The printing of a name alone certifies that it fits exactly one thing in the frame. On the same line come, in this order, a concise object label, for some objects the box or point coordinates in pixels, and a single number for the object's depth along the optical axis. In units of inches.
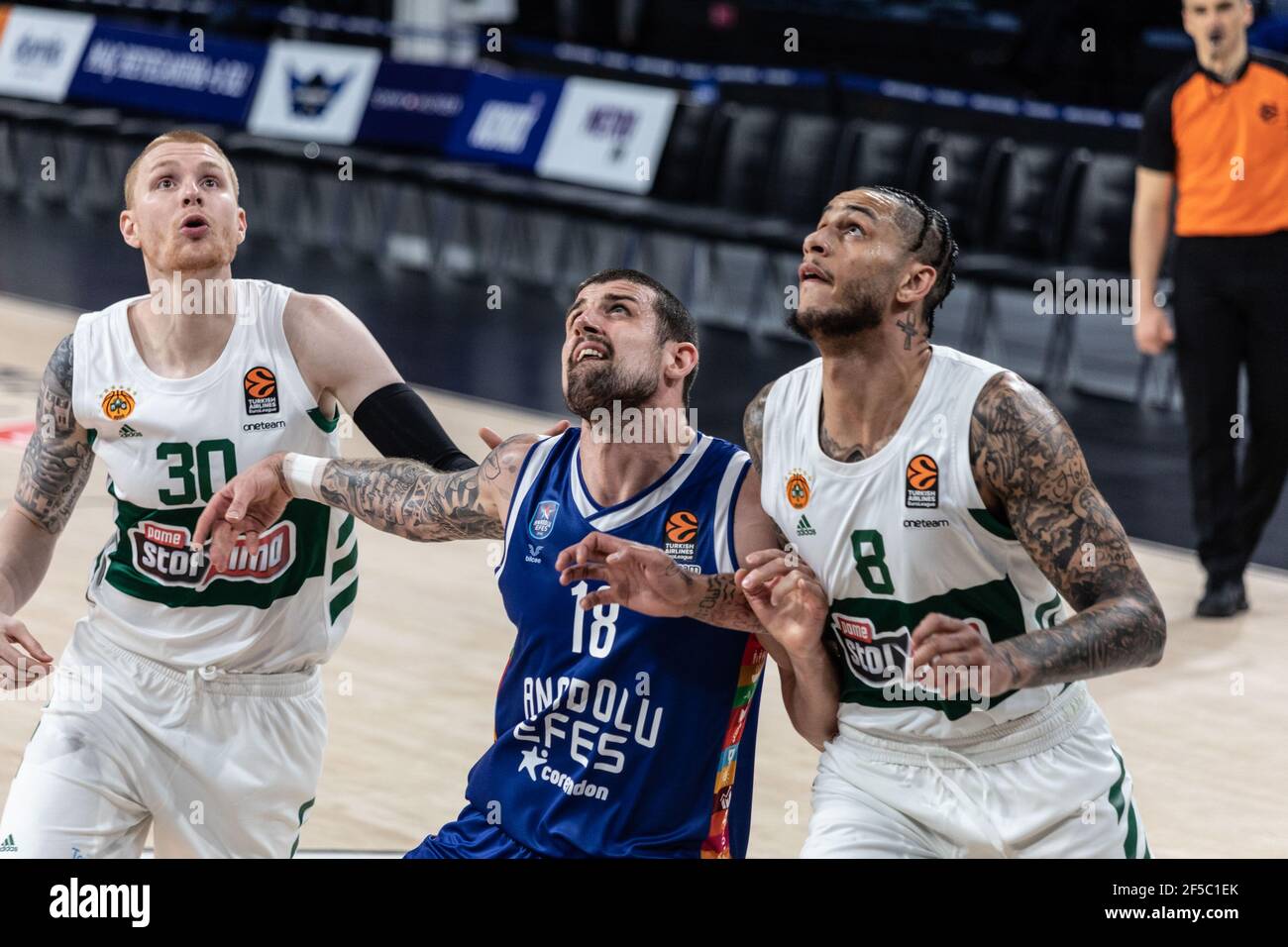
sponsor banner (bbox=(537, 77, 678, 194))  507.8
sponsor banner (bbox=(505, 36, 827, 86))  572.4
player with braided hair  138.6
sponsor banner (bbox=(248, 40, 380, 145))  570.3
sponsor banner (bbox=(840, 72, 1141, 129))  510.6
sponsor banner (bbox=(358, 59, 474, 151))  555.2
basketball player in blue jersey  145.6
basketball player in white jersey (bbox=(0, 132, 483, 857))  162.9
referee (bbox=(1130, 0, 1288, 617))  289.7
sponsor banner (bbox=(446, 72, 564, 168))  530.0
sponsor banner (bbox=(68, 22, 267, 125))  597.3
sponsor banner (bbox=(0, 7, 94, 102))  644.7
